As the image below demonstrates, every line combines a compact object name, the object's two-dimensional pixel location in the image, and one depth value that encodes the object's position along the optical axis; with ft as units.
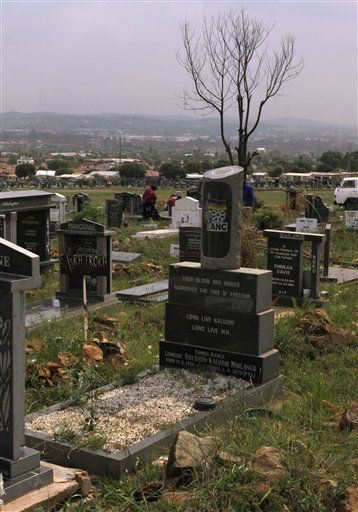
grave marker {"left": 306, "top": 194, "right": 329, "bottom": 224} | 74.18
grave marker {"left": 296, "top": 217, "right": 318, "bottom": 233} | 57.62
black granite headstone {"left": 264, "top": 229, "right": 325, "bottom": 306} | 37.60
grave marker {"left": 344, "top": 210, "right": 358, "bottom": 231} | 70.69
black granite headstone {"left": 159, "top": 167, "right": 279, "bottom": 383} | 24.61
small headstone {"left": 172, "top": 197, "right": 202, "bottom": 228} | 70.85
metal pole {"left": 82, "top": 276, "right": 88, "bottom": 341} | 28.04
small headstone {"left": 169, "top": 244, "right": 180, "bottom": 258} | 52.34
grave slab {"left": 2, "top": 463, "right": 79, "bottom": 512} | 15.60
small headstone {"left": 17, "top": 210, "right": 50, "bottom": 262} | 48.21
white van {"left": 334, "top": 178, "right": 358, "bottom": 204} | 106.93
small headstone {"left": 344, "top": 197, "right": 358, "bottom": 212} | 73.92
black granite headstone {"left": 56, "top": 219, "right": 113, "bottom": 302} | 38.68
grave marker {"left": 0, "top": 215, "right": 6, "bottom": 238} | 45.50
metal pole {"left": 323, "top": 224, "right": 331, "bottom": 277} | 44.82
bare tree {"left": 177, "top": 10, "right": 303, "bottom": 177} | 92.27
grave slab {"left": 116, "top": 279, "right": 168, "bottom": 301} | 38.55
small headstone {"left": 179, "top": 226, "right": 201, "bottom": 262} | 45.83
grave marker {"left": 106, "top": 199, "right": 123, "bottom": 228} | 77.05
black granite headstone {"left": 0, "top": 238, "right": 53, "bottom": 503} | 16.35
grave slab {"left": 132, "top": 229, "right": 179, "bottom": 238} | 65.10
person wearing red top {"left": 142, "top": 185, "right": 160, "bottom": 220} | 83.87
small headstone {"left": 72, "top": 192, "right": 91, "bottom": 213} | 87.86
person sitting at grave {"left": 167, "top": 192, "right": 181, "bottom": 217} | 84.56
